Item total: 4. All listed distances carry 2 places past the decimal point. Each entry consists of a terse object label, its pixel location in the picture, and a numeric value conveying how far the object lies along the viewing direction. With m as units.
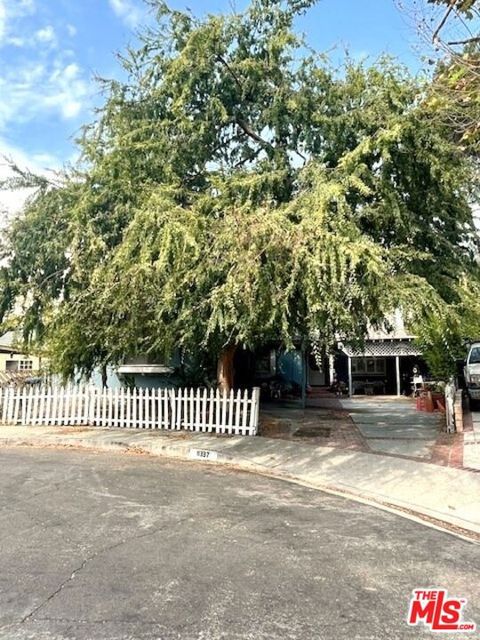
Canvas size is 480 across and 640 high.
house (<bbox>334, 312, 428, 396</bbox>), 23.62
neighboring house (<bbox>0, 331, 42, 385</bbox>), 29.16
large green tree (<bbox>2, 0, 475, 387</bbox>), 8.69
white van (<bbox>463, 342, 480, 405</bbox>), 15.45
